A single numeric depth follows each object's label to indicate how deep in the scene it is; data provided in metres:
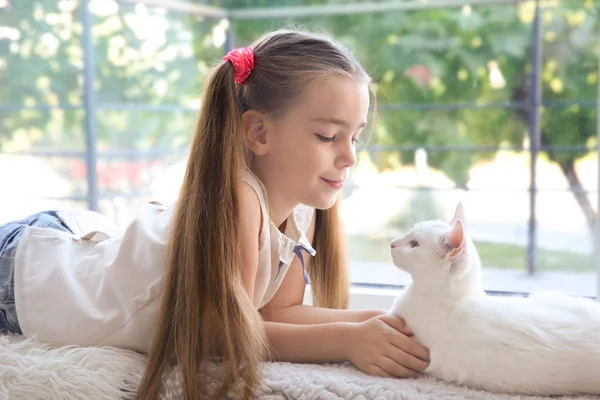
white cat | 0.76
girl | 0.91
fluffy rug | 0.79
